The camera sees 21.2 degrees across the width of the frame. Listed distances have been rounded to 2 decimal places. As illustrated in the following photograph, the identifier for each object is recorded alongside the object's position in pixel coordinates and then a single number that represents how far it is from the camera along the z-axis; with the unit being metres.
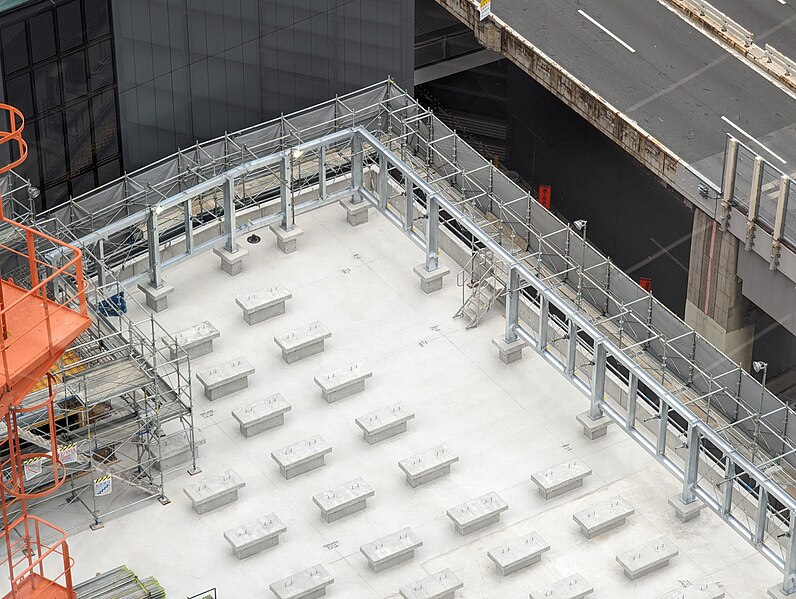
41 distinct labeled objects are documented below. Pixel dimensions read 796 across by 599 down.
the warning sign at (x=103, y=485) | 66.38
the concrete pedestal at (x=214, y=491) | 66.56
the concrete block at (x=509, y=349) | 72.56
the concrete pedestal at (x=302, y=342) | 72.38
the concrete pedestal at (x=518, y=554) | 64.38
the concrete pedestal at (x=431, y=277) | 75.62
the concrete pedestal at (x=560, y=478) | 67.31
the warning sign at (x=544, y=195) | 100.56
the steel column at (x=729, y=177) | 86.94
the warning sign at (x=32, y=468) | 65.19
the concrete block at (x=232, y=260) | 76.31
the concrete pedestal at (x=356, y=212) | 78.81
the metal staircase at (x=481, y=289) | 74.50
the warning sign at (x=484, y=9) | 95.00
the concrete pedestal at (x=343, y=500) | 66.12
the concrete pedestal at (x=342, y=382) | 70.88
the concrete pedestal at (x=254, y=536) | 64.81
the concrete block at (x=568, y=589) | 63.09
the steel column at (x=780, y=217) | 85.25
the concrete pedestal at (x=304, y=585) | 62.91
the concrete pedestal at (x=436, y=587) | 62.81
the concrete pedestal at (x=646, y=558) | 64.38
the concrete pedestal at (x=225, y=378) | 70.81
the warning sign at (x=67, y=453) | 65.00
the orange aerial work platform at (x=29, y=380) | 52.75
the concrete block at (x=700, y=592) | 63.88
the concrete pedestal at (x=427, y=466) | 67.50
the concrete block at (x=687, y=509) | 66.81
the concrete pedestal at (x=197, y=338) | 72.07
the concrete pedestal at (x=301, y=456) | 67.83
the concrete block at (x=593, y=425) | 69.75
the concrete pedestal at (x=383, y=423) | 69.25
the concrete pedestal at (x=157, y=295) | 74.38
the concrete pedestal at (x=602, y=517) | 65.94
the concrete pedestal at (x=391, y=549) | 64.31
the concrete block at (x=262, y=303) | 74.00
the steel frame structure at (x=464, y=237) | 69.62
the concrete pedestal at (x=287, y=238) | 77.44
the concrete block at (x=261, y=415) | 69.38
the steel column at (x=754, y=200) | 86.19
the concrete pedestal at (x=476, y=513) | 65.69
